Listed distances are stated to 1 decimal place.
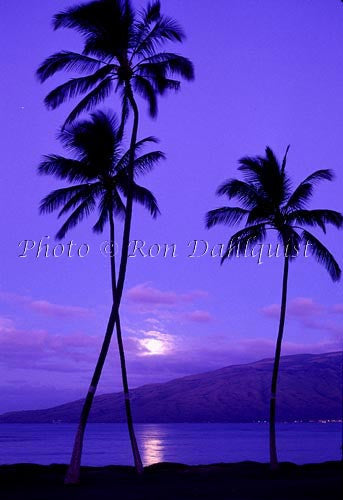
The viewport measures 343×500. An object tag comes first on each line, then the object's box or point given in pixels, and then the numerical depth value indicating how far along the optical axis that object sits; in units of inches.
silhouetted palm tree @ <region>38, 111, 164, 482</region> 883.4
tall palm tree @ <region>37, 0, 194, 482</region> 807.1
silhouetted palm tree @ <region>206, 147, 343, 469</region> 951.0
